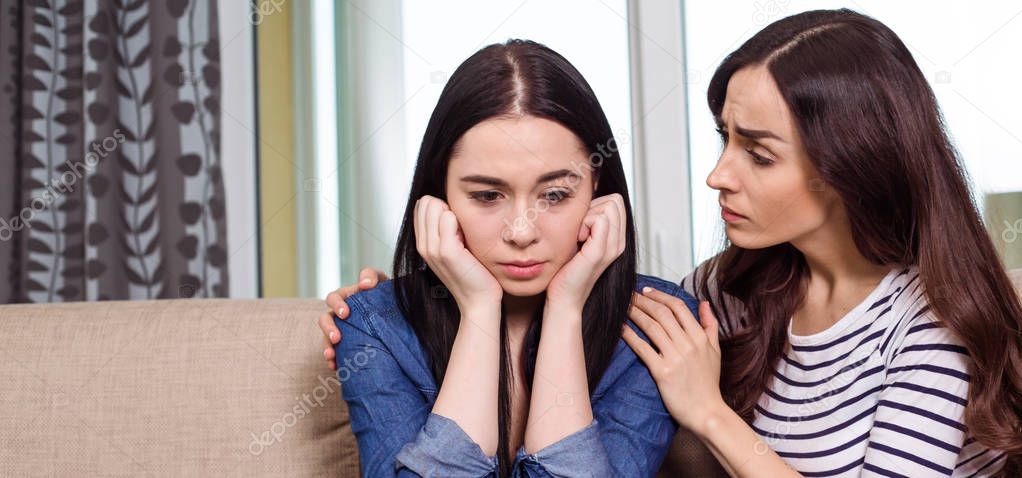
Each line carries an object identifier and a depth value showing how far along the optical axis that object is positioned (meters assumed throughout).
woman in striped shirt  1.11
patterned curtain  2.60
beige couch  1.44
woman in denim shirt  1.15
